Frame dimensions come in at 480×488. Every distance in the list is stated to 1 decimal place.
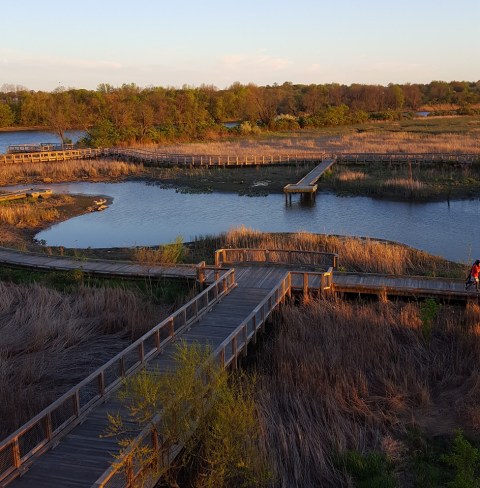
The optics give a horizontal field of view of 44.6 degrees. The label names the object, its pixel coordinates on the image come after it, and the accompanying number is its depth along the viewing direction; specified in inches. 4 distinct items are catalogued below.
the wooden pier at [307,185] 1382.9
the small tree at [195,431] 302.2
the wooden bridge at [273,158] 1652.2
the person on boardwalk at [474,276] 574.6
